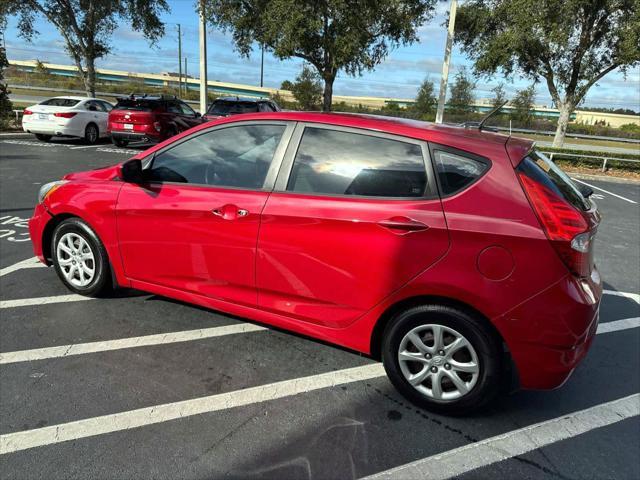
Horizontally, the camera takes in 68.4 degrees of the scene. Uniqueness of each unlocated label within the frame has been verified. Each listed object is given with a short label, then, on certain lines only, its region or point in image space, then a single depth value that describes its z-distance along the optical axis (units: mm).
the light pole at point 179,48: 64988
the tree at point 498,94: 40125
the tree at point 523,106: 41638
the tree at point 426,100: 44566
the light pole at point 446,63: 17547
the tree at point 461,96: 43594
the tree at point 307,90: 35031
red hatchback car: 2531
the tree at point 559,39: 15555
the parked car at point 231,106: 13344
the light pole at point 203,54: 18469
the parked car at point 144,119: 14203
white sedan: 14906
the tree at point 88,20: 19250
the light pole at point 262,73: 60656
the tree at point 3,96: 16047
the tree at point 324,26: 16703
